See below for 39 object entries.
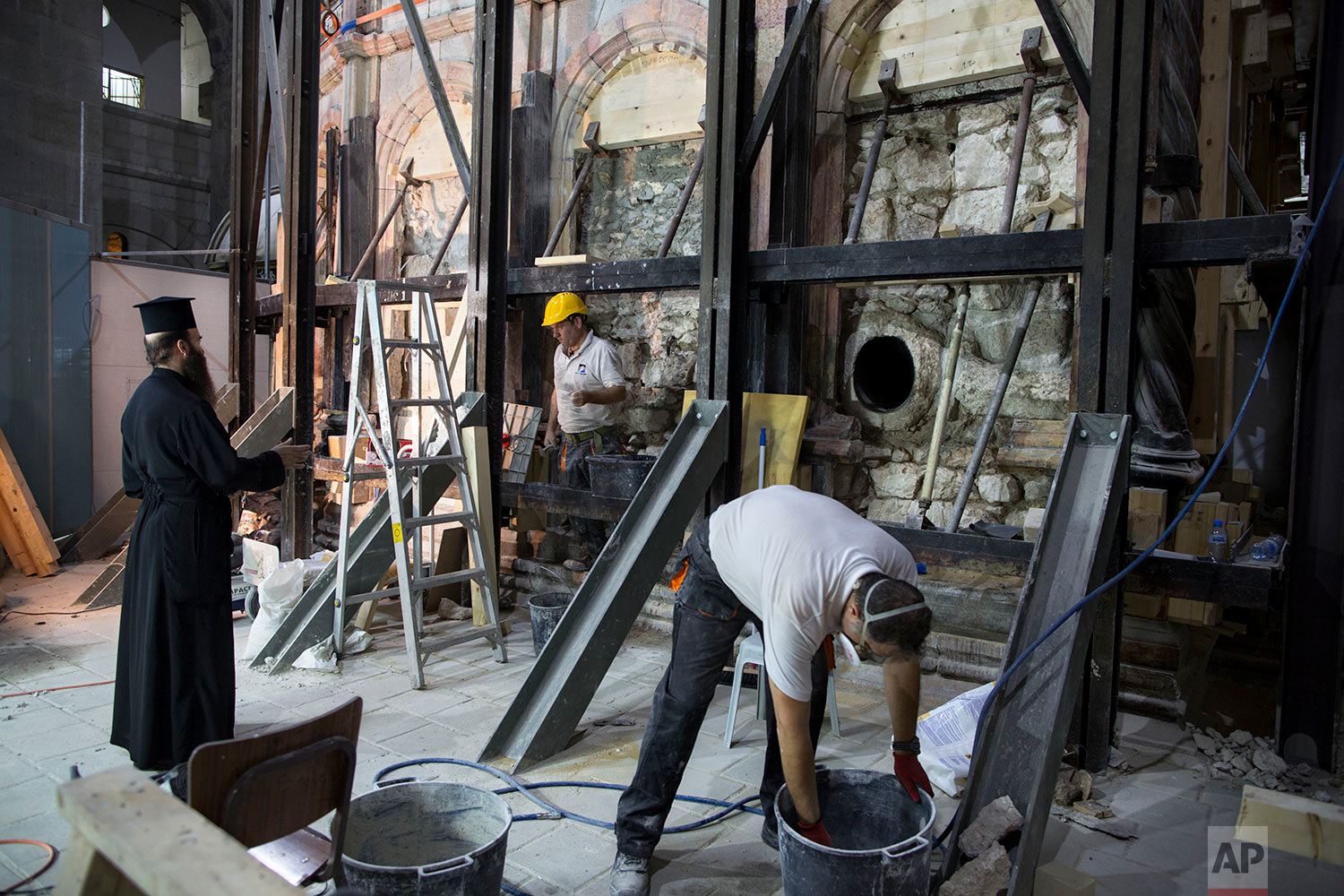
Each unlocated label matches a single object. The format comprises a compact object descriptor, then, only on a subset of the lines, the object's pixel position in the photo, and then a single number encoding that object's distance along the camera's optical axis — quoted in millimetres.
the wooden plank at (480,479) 5488
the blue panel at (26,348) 7543
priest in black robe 3389
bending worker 2326
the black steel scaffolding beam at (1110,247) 3535
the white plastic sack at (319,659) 4859
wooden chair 1768
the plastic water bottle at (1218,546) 3785
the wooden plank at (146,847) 1304
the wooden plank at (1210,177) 5500
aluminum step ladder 4715
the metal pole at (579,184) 6973
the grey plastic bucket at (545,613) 5094
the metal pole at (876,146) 5293
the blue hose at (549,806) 3189
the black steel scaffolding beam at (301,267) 6691
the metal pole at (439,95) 6012
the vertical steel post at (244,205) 7441
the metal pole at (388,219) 8320
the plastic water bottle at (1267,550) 3887
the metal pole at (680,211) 6078
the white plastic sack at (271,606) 4965
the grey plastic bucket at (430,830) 2342
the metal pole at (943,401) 5328
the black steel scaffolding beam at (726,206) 4508
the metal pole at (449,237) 7633
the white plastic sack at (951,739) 3475
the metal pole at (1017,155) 4961
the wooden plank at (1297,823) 2477
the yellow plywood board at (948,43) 5285
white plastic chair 3916
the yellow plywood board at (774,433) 5051
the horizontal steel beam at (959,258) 3469
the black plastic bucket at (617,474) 5168
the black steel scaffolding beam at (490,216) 5656
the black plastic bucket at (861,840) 2270
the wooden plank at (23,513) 7039
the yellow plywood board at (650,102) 6719
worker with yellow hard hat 6098
